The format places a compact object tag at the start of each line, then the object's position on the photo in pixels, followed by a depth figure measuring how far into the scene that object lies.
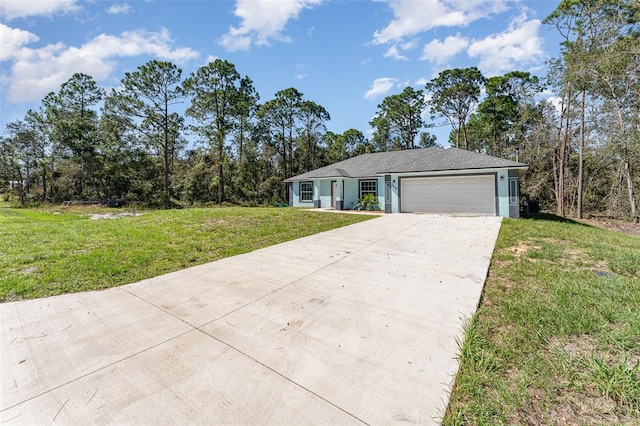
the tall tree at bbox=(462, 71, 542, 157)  22.27
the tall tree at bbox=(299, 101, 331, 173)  29.97
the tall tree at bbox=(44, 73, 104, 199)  23.47
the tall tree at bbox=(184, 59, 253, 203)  23.86
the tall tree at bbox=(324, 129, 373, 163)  35.16
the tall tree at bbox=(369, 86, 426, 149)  29.77
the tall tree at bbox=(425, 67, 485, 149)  25.56
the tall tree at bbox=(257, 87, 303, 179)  28.53
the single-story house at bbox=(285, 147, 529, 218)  12.59
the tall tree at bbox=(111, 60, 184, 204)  22.03
